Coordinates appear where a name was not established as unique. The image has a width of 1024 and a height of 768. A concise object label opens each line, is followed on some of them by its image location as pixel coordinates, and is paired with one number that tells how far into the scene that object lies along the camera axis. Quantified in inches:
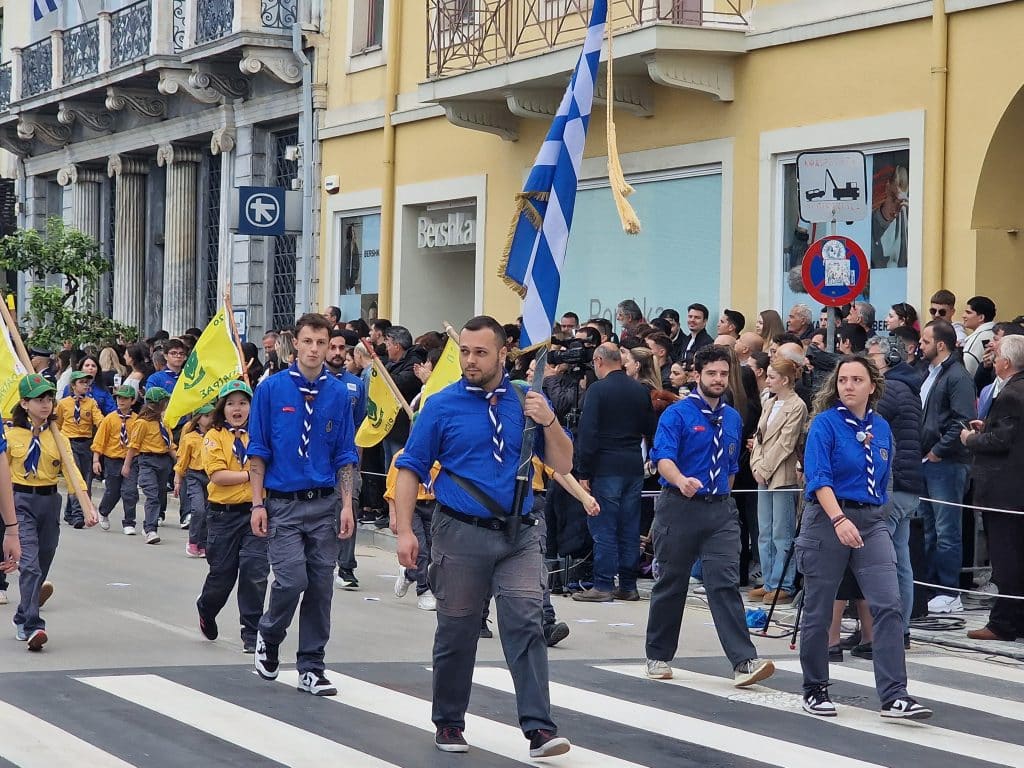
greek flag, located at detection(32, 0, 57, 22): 1309.1
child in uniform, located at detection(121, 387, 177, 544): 707.4
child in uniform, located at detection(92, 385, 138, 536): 721.6
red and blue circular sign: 485.7
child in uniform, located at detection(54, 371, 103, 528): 762.2
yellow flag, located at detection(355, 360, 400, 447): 585.9
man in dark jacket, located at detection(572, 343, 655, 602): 537.0
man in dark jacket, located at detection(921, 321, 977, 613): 487.8
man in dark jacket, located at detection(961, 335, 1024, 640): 454.6
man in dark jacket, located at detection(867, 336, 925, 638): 443.5
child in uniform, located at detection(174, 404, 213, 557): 546.9
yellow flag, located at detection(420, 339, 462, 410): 522.9
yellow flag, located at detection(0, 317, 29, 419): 450.6
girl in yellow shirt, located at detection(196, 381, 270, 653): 421.4
